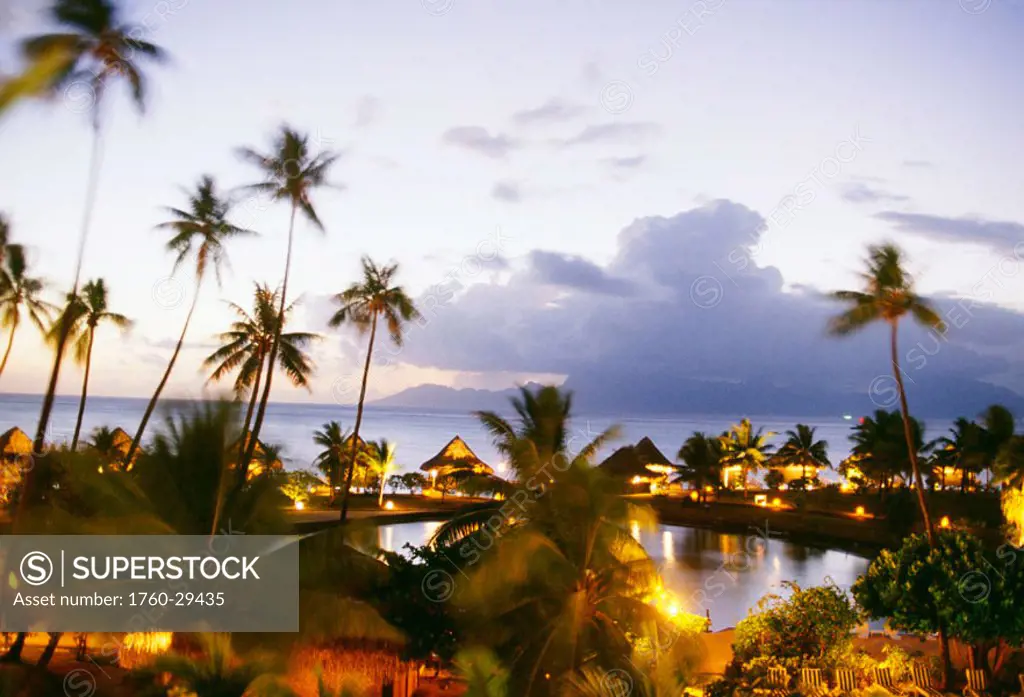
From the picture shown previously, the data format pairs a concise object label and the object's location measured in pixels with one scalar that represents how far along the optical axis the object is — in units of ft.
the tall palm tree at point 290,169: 62.18
